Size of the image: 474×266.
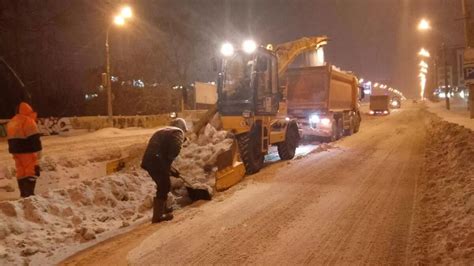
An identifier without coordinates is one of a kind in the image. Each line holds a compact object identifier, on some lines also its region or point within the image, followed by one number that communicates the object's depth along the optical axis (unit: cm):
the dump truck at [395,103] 6969
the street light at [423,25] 2459
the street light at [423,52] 4775
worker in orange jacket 844
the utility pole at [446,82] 4032
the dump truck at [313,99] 1955
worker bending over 779
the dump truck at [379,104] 4836
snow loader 1179
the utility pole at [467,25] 1816
